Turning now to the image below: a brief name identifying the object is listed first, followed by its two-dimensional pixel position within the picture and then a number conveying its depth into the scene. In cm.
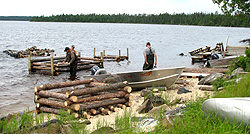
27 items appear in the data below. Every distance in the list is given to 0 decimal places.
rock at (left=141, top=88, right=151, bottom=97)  1141
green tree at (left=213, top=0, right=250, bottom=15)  2580
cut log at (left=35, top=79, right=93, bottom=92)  913
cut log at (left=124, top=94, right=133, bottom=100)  990
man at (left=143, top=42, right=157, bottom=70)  1321
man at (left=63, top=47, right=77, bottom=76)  1850
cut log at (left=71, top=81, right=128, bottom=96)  858
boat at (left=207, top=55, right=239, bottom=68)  2038
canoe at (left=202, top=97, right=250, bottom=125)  491
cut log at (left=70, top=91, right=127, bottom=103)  881
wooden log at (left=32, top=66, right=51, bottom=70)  2063
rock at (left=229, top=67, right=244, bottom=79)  1105
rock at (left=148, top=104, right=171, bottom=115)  794
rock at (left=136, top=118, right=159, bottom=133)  560
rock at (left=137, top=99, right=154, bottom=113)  865
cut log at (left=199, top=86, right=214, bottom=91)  1124
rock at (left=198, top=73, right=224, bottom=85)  1228
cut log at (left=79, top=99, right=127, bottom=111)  879
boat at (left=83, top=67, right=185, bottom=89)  1234
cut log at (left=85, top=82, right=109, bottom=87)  976
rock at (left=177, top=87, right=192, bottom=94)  1154
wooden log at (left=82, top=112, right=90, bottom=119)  849
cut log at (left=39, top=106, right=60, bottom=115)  891
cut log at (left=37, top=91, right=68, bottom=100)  851
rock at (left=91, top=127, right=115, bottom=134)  584
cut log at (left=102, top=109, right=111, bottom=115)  898
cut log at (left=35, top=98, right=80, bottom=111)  841
